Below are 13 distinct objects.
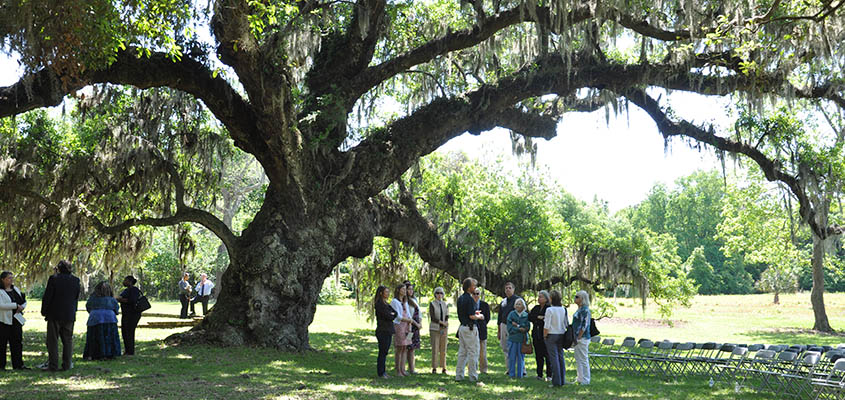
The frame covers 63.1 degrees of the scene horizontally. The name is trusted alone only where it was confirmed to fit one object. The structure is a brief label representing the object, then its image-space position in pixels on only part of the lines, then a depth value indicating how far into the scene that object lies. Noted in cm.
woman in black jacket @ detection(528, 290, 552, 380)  1032
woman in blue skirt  1058
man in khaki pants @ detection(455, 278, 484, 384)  985
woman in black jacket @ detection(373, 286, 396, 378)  984
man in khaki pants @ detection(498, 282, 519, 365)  1133
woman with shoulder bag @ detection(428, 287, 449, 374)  1063
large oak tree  1141
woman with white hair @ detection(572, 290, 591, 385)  978
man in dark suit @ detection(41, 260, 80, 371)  923
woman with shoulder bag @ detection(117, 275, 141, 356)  1112
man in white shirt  2187
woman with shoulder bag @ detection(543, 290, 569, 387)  970
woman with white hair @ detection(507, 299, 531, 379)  1053
